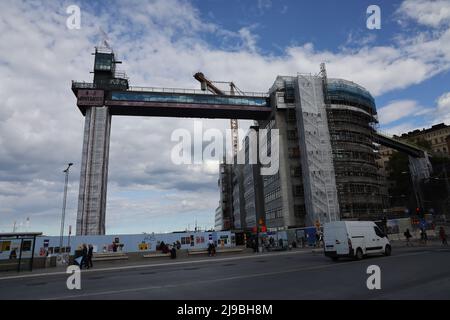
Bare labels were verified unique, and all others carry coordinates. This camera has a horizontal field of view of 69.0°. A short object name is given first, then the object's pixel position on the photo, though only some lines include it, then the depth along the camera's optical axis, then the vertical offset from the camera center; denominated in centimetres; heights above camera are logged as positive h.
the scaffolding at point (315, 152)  5981 +1579
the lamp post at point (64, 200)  3349 +460
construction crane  10746 +5036
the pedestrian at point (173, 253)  3197 -122
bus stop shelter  2364 -47
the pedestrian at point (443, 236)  2789 -39
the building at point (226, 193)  12704 +1765
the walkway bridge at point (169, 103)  7019 +2909
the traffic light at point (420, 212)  3225 +194
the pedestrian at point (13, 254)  2741 -69
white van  1900 -34
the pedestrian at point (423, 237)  3093 -46
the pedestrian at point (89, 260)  2477 -125
